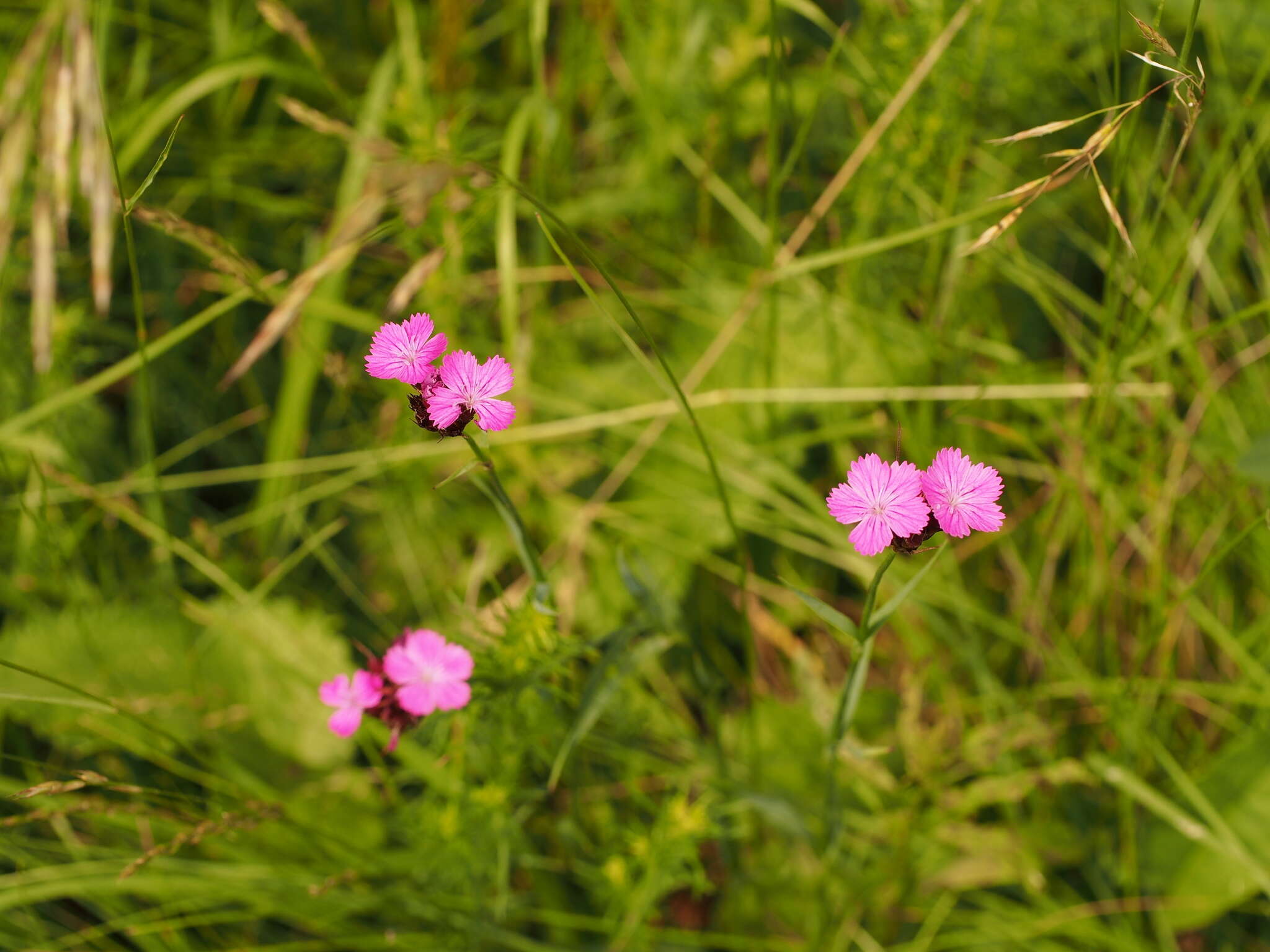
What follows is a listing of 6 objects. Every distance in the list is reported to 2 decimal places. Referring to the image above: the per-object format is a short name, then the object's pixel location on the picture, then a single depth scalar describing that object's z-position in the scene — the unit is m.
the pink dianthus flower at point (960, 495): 0.63
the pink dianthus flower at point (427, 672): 0.67
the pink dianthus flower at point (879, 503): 0.62
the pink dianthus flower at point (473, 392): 0.63
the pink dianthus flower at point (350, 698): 0.67
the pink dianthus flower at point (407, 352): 0.64
